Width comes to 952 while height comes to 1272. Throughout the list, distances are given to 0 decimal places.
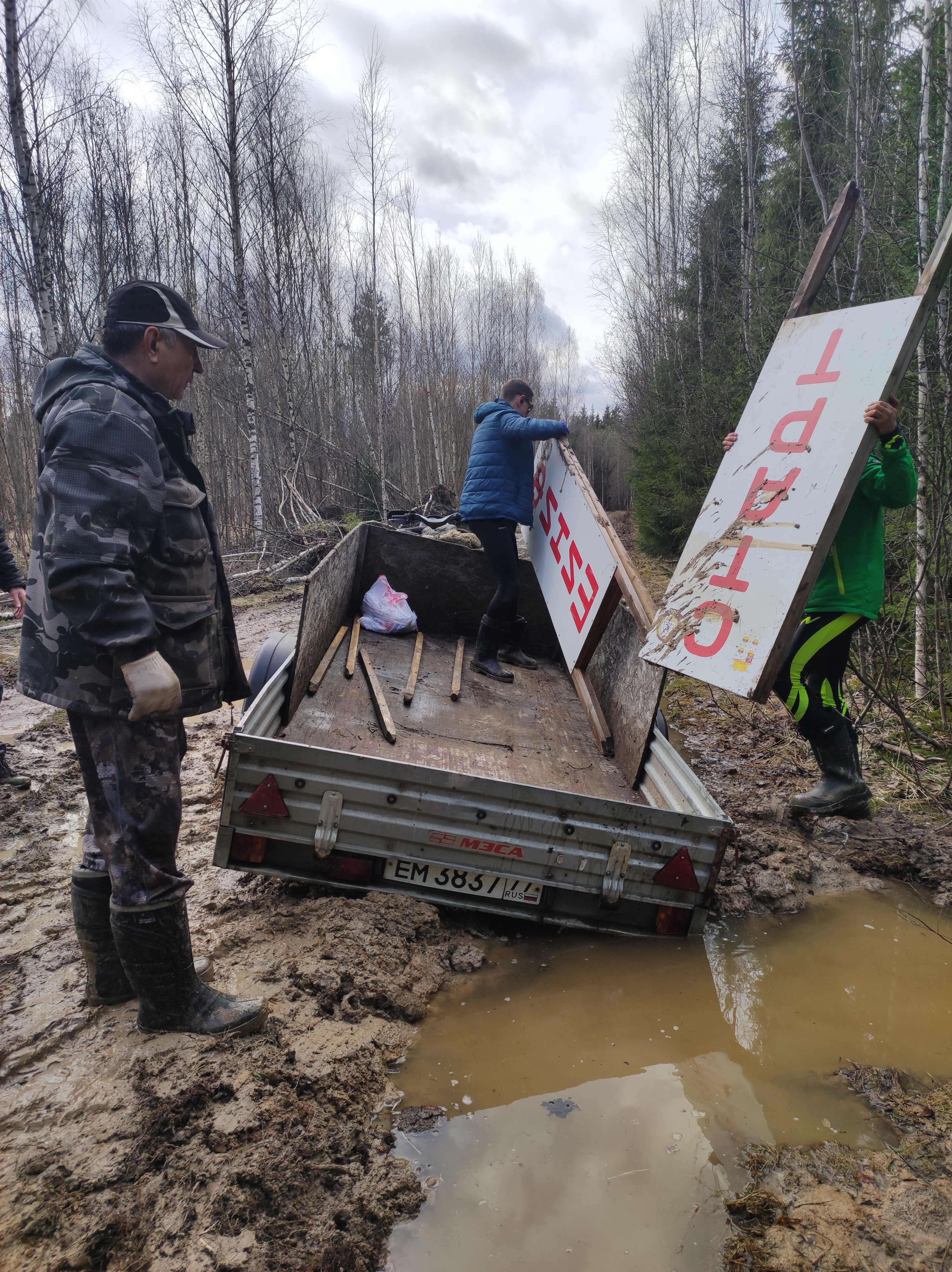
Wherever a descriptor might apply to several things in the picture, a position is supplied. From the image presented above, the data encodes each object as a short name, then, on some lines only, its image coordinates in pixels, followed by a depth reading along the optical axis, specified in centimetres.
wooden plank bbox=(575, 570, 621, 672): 411
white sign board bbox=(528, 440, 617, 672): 430
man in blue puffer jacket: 491
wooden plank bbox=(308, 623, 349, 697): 390
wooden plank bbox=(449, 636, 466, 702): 433
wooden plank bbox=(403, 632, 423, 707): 409
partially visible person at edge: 389
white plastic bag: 540
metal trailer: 250
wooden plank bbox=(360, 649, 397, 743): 352
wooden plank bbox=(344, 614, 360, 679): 433
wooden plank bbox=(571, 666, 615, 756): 388
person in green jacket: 332
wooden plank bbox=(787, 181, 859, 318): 316
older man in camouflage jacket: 180
